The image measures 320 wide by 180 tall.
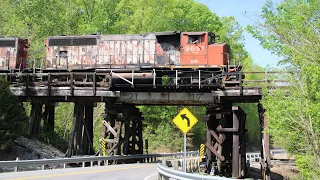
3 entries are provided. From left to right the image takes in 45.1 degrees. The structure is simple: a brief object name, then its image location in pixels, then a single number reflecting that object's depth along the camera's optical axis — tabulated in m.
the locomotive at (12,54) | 30.36
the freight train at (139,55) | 25.86
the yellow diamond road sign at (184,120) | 14.68
